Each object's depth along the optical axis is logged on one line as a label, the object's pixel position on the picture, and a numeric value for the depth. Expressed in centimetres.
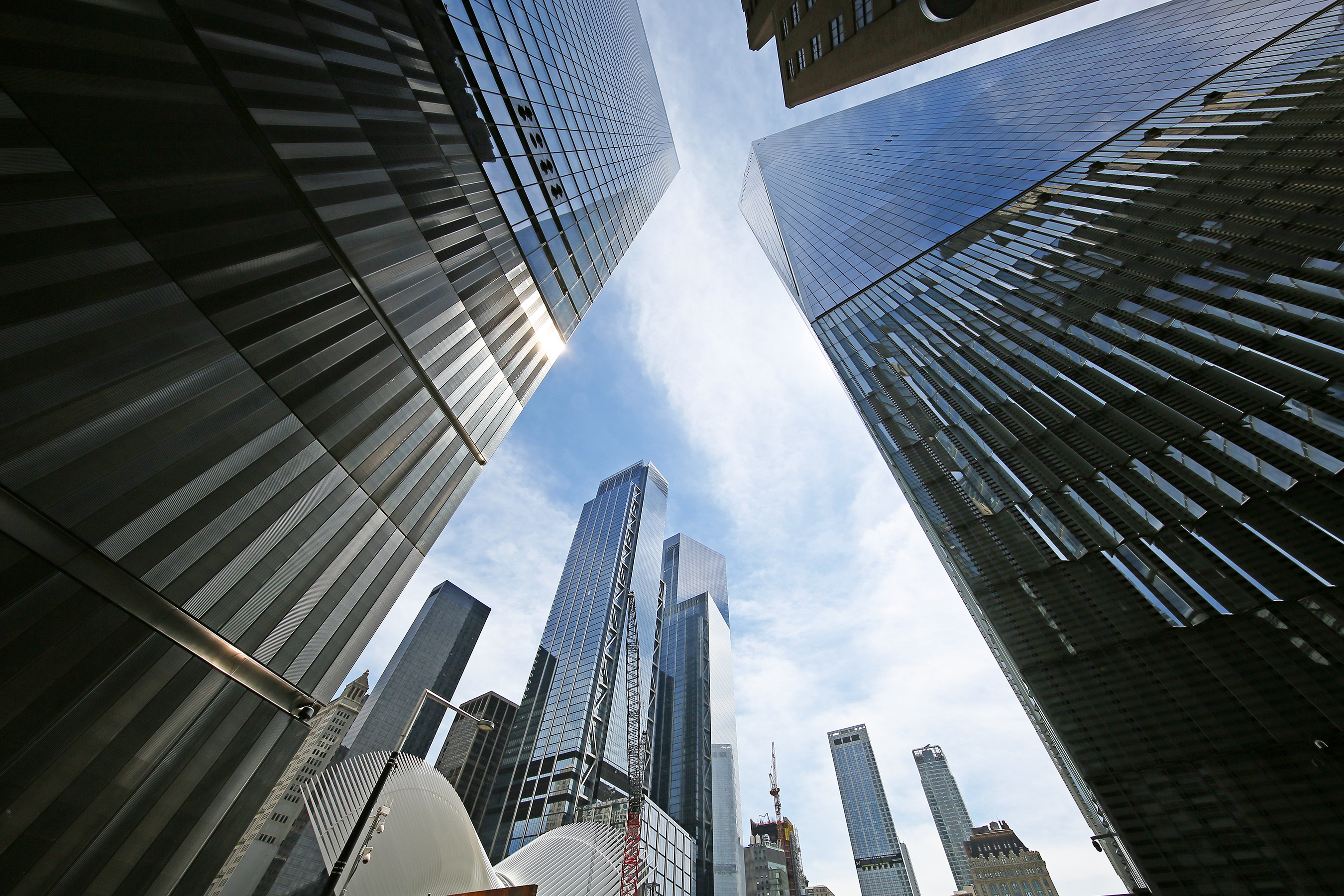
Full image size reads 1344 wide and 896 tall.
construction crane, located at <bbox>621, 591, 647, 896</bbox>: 6197
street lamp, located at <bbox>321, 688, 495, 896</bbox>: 956
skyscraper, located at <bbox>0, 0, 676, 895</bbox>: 821
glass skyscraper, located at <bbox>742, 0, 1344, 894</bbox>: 1605
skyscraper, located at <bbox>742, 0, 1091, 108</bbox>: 2305
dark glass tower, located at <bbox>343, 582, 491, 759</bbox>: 15612
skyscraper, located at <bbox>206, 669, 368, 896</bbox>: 1920
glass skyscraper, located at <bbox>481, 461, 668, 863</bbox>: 9394
